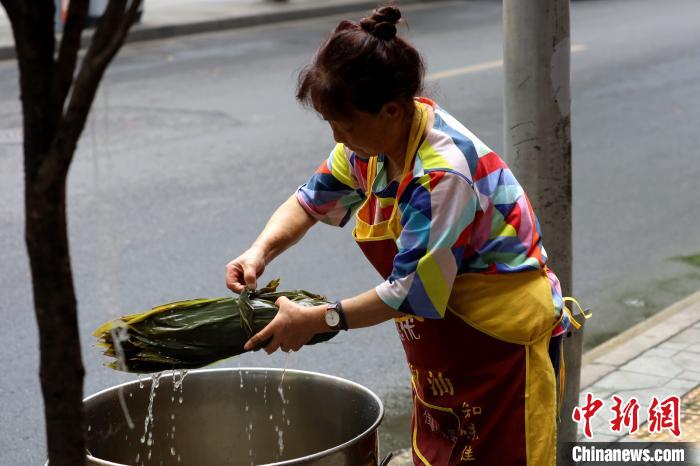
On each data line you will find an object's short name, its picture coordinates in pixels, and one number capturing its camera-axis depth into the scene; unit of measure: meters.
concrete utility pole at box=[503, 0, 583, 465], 3.57
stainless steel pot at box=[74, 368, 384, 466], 2.77
